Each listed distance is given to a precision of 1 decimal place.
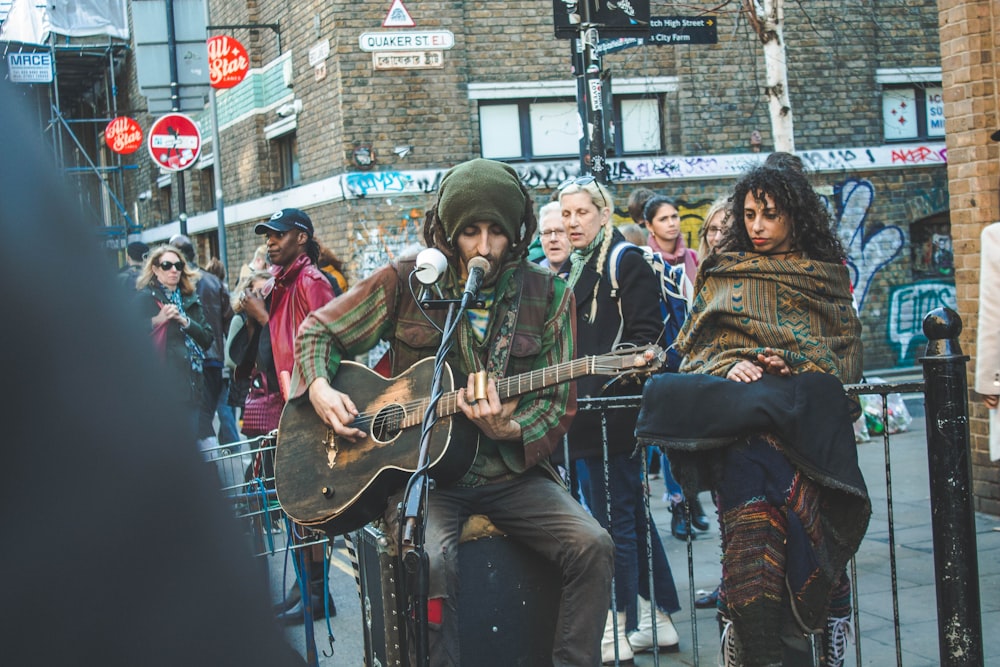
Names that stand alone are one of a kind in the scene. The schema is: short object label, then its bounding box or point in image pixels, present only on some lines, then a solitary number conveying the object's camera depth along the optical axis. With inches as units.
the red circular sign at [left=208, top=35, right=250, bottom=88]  663.1
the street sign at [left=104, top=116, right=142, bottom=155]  832.3
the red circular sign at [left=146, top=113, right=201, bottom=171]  558.6
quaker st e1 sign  607.5
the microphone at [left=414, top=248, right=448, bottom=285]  128.6
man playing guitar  147.1
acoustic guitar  139.9
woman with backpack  202.7
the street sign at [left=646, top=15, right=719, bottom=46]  380.5
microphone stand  111.7
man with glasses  234.8
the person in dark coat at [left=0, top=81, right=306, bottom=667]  33.0
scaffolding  990.4
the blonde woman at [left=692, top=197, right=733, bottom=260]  264.7
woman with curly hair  151.3
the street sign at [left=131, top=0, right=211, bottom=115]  538.9
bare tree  445.7
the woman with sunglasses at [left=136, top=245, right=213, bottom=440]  314.0
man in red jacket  232.8
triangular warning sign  553.9
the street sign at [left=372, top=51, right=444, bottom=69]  609.9
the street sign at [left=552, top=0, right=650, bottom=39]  327.9
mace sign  685.9
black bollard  153.9
